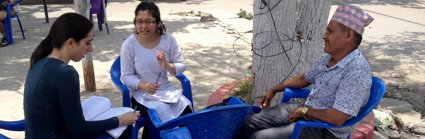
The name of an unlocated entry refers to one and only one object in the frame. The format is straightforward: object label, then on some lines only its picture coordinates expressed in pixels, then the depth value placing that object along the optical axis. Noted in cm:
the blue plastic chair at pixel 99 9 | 810
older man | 229
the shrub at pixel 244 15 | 995
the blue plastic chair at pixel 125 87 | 290
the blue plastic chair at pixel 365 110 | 233
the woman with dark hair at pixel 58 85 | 196
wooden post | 448
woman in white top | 284
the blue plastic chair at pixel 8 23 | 700
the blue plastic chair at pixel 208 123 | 215
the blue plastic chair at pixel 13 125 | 233
